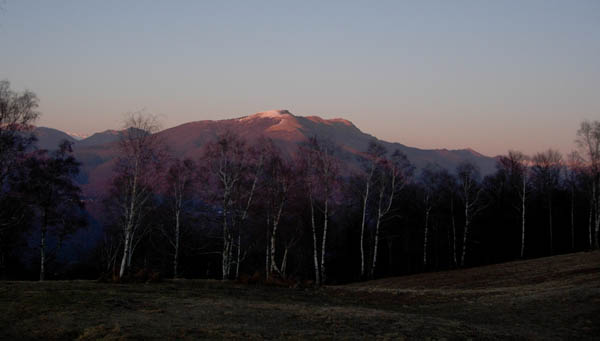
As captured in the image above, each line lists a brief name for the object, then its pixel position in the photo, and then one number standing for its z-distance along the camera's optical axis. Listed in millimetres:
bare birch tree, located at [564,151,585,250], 58000
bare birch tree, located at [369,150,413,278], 46812
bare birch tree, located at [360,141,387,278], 45094
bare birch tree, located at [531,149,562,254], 64688
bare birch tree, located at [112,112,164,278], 33688
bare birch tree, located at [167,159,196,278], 41531
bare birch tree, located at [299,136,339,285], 42250
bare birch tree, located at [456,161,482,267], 55062
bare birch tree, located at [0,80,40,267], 31703
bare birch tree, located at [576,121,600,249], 49594
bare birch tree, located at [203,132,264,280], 36844
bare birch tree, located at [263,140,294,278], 40188
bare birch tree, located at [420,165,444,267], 56450
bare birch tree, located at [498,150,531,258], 61806
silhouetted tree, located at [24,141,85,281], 39219
